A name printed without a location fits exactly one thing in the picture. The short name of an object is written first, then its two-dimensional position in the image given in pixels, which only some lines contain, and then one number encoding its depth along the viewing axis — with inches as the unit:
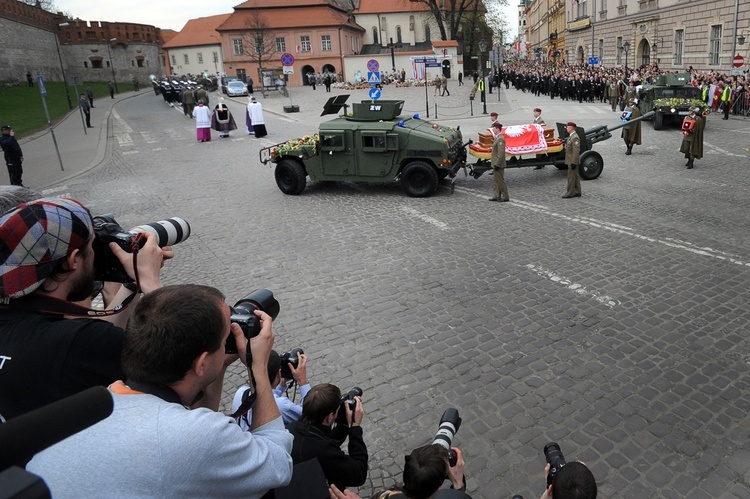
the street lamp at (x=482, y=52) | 1088.2
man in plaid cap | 77.1
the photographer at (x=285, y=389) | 125.2
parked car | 1797.5
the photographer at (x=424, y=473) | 107.9
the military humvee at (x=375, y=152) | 485.1
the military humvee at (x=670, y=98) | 816.9
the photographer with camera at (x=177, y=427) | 61.5
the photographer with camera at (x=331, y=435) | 115.6
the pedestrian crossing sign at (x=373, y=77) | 939.2
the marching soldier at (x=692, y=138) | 553.3
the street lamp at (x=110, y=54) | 2795.8
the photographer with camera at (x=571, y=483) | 105.0
